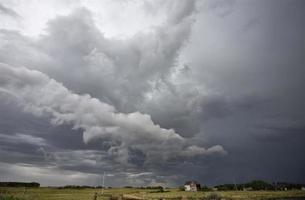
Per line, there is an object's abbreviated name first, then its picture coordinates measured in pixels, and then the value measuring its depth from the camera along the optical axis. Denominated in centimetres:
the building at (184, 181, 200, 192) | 7690
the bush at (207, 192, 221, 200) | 4082
